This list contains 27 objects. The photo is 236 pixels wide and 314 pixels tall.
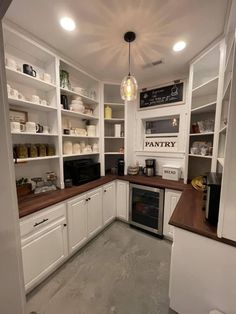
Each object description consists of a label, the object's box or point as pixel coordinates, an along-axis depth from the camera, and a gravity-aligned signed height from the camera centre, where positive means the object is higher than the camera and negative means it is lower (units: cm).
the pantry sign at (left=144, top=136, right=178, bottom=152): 263 -4
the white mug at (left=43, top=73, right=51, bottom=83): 178 +78
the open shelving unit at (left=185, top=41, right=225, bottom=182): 172 +47
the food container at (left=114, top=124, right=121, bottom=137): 279 +25
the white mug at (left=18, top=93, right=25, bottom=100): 160 +50
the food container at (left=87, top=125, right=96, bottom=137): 256 +21
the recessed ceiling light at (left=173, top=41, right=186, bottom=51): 167 +115
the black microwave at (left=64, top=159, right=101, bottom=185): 212 -45
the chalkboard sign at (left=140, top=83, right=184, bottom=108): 246 +85
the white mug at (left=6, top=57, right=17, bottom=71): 145 +79
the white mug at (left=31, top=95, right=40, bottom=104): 171 +50
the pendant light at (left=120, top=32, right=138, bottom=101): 163 +62
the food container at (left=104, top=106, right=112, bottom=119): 273 +56
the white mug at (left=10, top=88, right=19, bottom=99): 149 +50
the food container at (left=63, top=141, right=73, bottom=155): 216 -10
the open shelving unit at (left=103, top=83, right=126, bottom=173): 301 +29
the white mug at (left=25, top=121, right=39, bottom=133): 167 +16
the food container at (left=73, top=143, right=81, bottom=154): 232 -11
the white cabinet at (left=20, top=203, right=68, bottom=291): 138 -106
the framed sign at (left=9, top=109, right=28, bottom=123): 166 +30
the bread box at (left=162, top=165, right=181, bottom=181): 240 -51
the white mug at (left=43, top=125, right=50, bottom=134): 189 +16
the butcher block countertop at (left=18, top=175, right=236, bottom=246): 112 -65
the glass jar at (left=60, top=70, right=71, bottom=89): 201 +88
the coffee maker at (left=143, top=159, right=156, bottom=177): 271 -48
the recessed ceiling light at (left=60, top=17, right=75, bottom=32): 134 +113
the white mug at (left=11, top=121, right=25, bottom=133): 152 +15
